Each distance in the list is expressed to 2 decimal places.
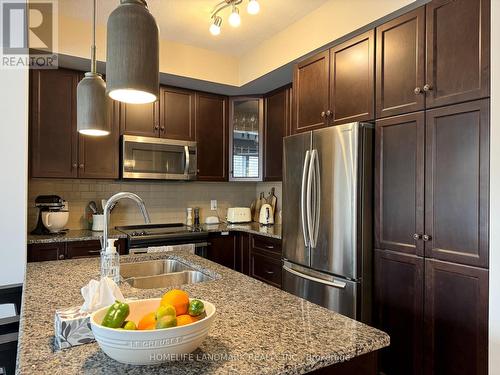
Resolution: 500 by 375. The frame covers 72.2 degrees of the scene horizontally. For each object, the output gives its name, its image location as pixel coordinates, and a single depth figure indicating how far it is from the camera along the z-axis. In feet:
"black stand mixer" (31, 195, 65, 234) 9.83
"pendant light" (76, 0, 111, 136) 5.14
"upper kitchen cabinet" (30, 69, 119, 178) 9.77
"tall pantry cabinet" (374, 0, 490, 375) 5.50
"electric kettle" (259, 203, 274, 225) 12.50
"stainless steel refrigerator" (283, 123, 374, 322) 7.06
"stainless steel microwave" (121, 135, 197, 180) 10.84
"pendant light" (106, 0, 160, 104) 3.22
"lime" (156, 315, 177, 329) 2.56
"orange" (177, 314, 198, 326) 2.68
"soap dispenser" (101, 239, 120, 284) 4.83
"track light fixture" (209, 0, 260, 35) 7.36
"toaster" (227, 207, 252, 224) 13.03
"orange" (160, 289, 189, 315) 2.87
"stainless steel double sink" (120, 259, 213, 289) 5.95
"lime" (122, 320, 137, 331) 2.59
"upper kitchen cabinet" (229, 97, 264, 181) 12.91
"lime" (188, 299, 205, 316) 2.85
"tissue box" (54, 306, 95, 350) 2.99
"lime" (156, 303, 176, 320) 2.65
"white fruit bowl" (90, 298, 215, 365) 2.48
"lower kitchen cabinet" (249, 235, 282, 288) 10.24
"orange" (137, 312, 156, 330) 2.69
